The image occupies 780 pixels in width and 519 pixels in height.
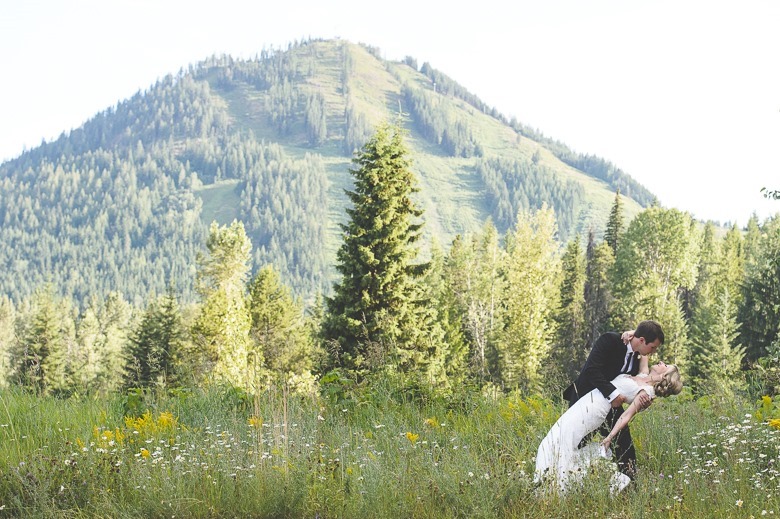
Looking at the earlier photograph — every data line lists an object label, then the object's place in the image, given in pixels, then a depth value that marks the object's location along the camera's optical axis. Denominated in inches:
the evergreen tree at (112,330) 2679.6
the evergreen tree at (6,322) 4174.0
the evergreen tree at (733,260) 2555.9
